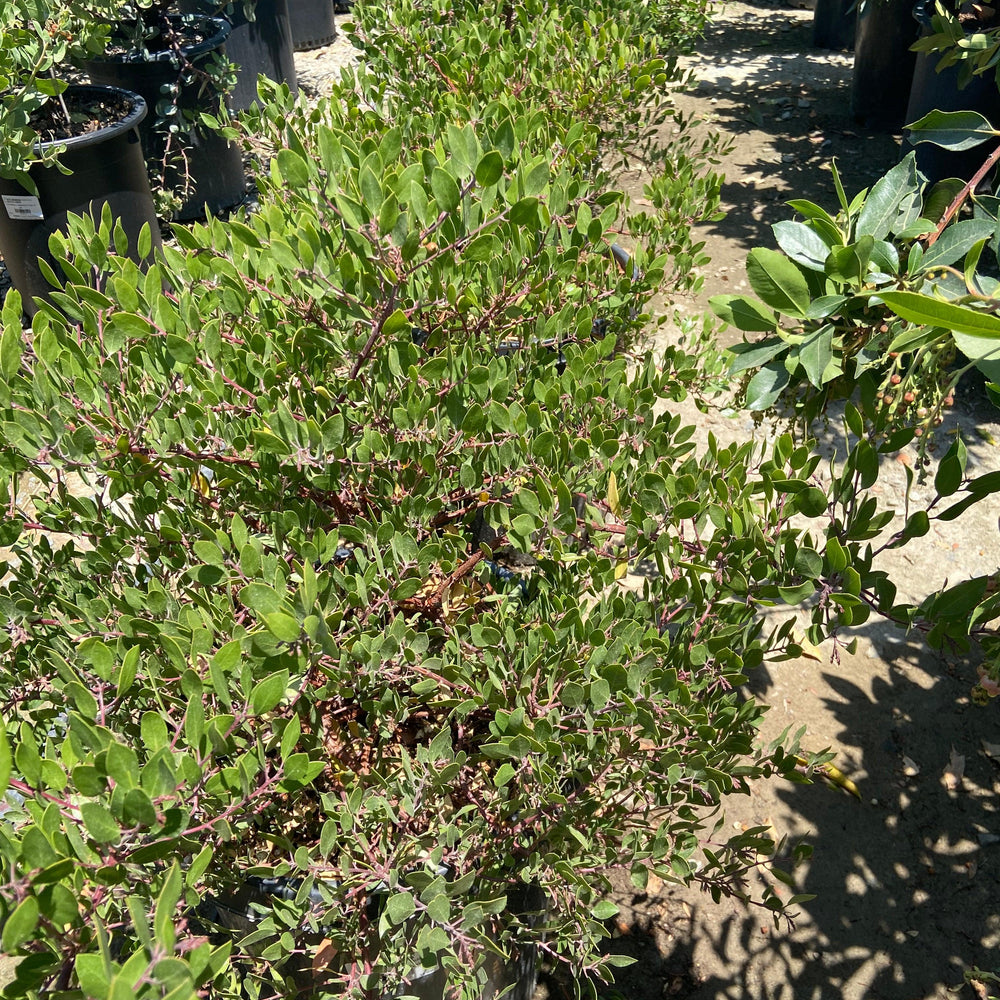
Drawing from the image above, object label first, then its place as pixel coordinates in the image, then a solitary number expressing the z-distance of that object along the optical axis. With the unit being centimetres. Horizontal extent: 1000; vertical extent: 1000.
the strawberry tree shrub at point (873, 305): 110
